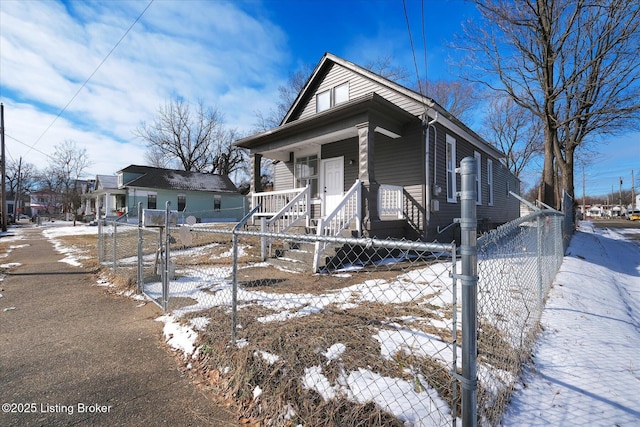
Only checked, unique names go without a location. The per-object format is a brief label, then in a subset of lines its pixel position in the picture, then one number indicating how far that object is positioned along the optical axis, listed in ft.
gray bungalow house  23.75
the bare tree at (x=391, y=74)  76.78
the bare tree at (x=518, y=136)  91.81
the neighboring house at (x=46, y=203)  158.51
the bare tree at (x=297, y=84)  90.12
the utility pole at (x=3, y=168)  69.99
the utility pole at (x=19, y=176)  141.65
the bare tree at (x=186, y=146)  112.57
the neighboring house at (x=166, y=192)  83.71
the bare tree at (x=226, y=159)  120.47
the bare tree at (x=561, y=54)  33.40
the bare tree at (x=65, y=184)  114.46
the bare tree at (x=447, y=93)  82.69
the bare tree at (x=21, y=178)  146.57
